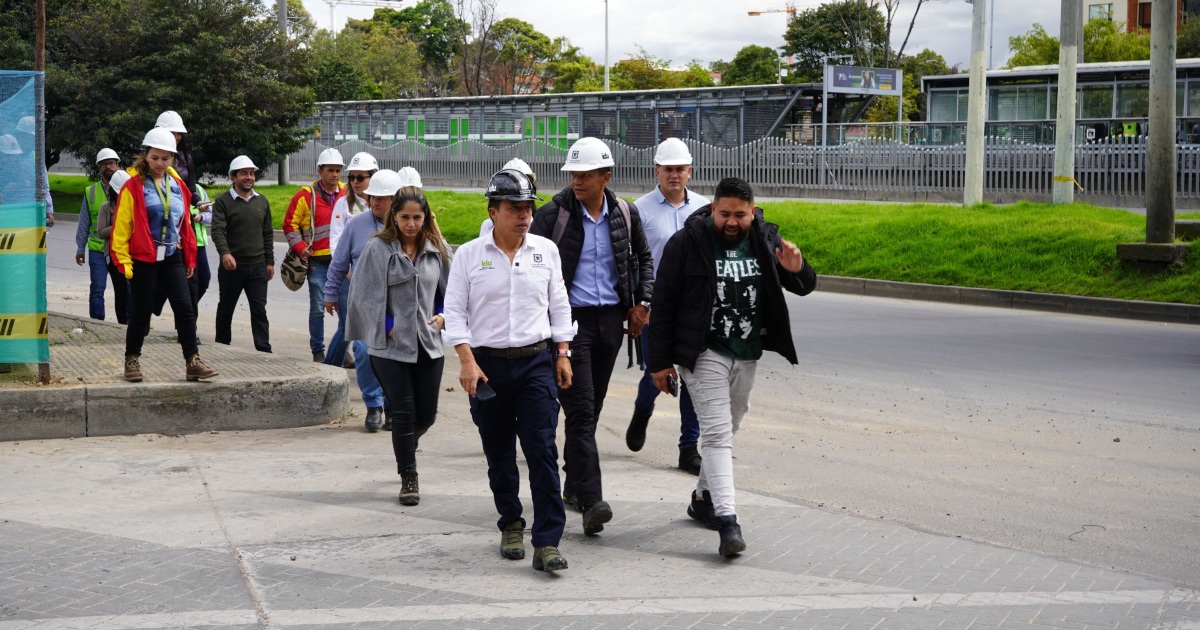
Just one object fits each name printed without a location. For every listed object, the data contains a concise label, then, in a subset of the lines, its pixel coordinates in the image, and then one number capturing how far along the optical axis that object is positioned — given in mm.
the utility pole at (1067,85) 19766
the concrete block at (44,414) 7934
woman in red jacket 8406
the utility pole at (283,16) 33938
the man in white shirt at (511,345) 5578
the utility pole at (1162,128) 16344
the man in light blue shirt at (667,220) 7383
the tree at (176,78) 31578
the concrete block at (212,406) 8133
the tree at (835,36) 60406
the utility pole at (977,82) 21469
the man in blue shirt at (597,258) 6492
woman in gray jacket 6766
